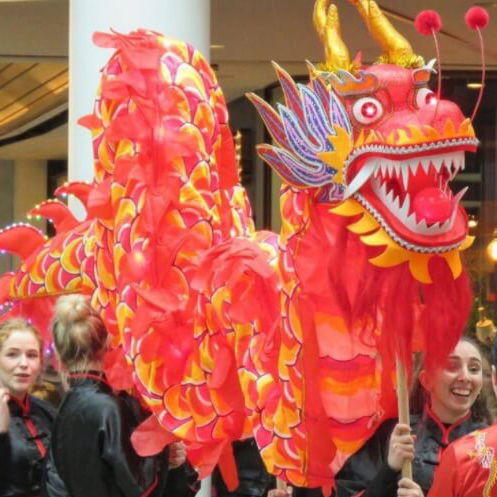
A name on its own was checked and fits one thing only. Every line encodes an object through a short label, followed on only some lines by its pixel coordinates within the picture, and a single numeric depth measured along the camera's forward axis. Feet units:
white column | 43.52
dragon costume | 22.96
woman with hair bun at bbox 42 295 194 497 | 28.20
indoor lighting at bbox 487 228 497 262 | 63.00
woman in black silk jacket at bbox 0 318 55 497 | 31.93
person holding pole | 24.93
